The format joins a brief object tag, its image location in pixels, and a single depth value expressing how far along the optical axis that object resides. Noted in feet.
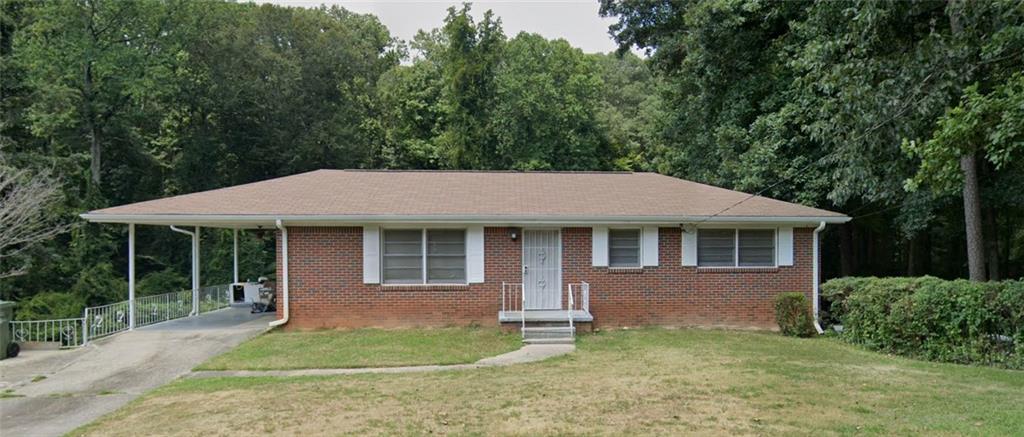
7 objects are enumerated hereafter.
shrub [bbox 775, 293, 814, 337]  40.68
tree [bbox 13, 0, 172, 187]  75.97
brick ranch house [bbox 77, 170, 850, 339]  39.75
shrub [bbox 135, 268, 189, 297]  69.36
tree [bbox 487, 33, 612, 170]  94.27
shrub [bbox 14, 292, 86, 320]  41.68
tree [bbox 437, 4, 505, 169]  88.99
